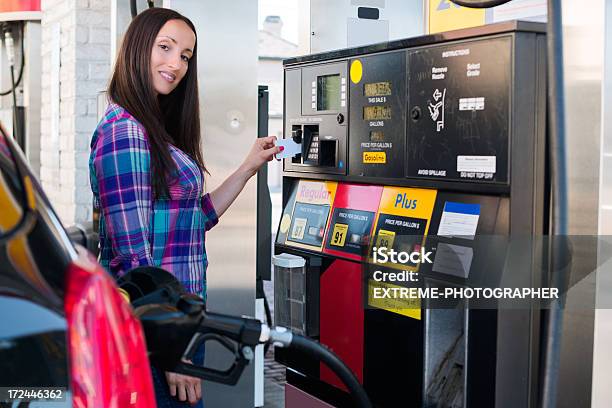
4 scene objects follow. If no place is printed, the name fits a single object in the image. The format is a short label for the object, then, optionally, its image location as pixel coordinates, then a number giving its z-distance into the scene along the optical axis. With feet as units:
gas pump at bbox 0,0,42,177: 21.33
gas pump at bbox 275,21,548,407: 7.13
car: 3.22
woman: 7.98
